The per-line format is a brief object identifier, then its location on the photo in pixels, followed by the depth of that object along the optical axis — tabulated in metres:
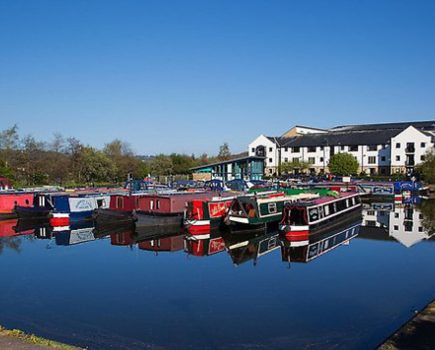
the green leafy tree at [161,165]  72.12
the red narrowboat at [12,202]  33.28
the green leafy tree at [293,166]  72.38
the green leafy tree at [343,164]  65.75
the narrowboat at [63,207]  29.98
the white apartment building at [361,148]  66.62
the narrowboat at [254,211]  25.30
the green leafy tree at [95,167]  58.03
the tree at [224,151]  98.75
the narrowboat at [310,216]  22.98
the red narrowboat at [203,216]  25.27
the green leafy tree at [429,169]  56.14
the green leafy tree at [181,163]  76.88
